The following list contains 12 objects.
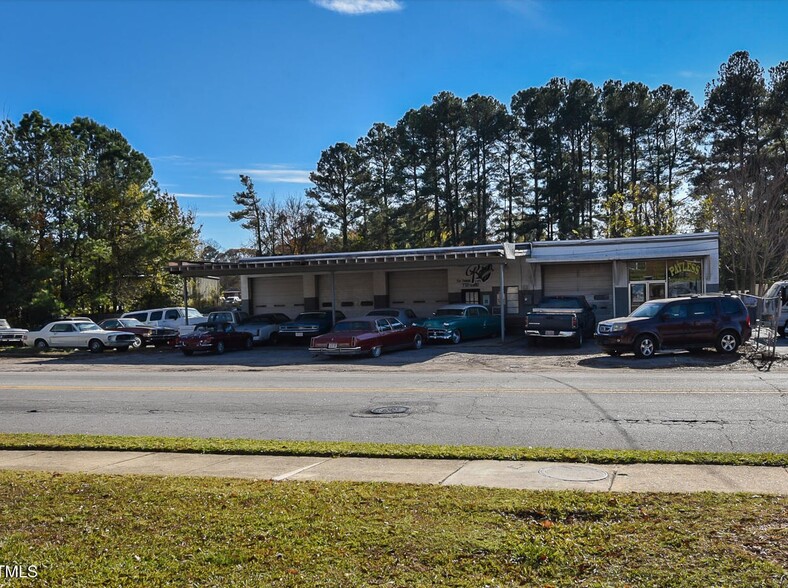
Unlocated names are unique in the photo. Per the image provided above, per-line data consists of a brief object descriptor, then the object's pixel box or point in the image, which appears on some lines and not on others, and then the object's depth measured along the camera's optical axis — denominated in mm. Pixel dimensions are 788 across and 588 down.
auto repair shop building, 28922
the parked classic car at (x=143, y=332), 31328
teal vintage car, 26836
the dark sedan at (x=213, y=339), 25938
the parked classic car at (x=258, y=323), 29553
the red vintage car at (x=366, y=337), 22656
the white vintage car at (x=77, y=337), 29672
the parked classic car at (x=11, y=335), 33594
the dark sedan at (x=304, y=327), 28906
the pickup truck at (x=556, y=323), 23797
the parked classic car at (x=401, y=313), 29953
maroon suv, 19562
